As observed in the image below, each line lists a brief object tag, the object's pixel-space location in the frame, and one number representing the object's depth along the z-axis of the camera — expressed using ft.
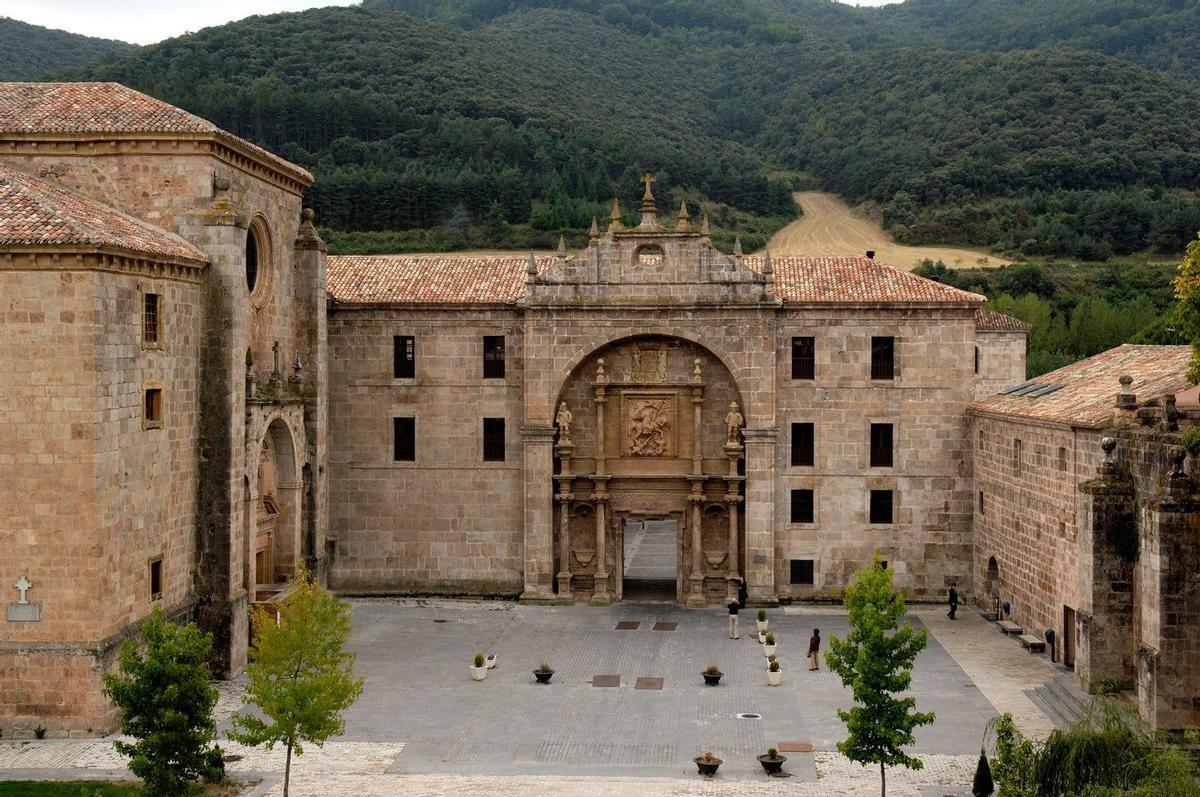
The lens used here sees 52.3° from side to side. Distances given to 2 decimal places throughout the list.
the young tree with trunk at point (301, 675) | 68.74
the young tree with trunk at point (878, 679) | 68.44
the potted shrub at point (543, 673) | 98.89
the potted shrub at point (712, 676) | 97.91
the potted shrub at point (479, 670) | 99.81
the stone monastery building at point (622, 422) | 118.62
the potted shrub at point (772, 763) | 76.13
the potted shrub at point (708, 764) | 75.56
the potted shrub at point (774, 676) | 97.60
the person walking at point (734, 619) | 113.09
